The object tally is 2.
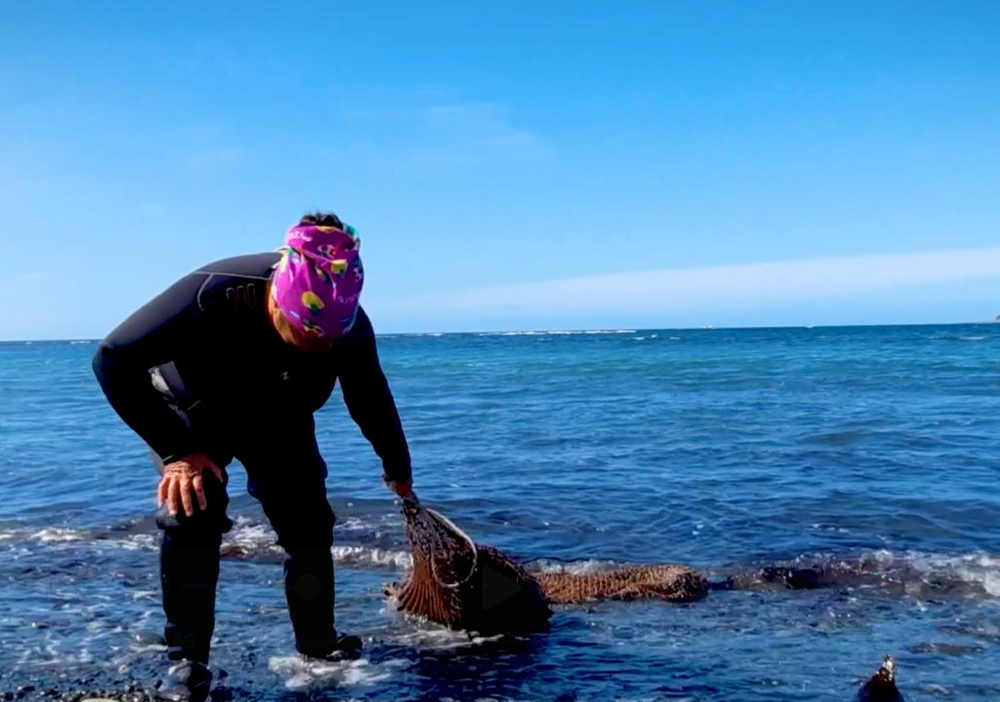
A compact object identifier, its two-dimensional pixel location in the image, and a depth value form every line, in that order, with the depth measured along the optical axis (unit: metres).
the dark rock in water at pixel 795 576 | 6.20
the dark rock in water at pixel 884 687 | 4.07
